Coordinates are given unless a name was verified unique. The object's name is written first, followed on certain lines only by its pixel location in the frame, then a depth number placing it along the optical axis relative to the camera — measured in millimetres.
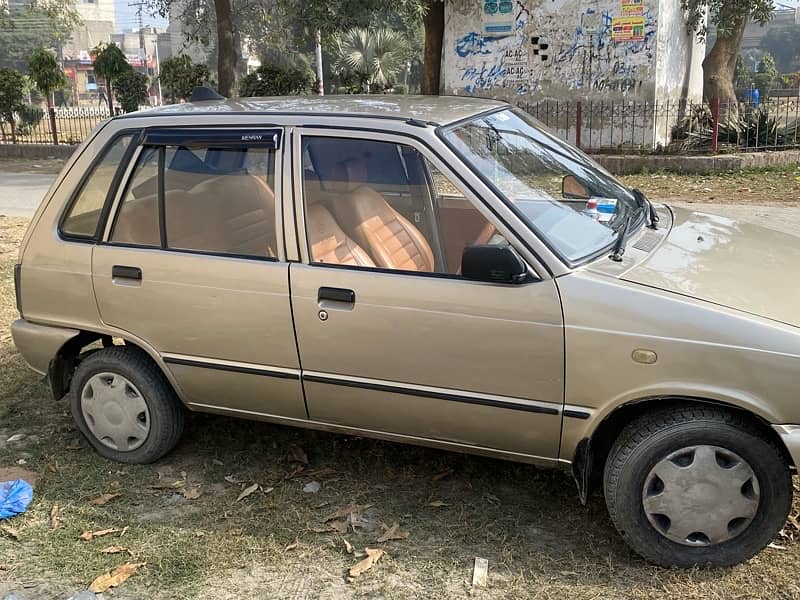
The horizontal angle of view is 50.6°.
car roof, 3918
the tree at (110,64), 20953
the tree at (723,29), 16094
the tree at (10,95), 21578
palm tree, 33406
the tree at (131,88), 20953
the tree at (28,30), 27547
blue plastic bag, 4086
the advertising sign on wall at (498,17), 16594
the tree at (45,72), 20953
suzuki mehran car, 3262
